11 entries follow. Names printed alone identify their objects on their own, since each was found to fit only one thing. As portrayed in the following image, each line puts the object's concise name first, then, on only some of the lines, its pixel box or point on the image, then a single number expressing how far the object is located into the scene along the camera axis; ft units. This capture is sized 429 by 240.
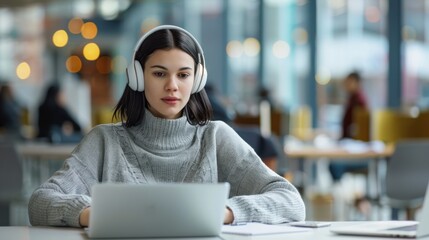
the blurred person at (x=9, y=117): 46.19
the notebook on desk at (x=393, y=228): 8.76
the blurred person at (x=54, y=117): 40.06
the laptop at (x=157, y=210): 8.34
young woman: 10.42
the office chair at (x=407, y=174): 23.24
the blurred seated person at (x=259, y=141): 22.24
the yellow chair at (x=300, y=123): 41.28
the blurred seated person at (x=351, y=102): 37.27
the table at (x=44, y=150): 25.37
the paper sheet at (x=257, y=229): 9.14
